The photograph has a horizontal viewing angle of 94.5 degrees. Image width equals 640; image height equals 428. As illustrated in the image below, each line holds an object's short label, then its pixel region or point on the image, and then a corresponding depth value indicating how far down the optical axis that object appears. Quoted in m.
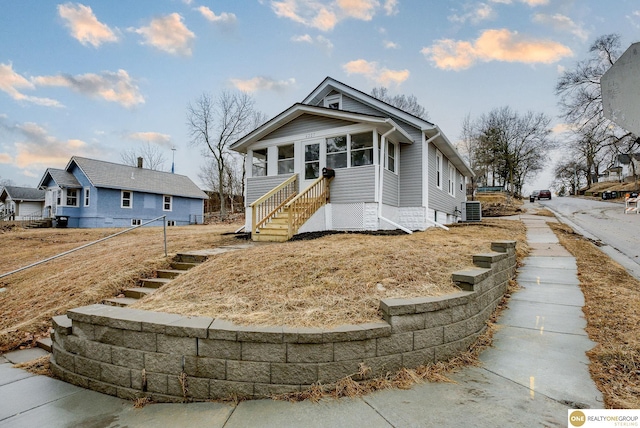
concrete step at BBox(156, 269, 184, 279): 5.37
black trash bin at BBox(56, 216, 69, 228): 22.94
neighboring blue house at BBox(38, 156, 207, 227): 22.97
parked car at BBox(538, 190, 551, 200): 39.89
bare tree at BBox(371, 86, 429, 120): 30.94
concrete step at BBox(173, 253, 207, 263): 5.85
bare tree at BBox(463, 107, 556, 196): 33.59
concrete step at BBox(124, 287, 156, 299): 4.72
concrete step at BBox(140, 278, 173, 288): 5.05
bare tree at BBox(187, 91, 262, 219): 29.77
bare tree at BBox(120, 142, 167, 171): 38.59
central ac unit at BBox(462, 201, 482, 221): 15.22
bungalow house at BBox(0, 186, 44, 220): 31.89
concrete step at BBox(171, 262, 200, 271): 5.69
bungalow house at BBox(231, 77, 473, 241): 9.51
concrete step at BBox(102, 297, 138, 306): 4.50
